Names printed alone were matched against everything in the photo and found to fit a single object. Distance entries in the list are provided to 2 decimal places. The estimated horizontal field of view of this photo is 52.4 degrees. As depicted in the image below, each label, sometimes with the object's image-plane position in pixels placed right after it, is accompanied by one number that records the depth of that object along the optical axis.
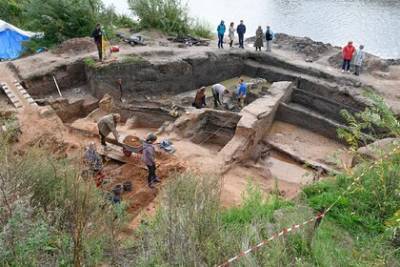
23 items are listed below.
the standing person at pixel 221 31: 15.17
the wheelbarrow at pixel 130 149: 8.66
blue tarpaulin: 15.55
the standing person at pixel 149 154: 7.68
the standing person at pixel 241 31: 15.31
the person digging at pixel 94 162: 7.46
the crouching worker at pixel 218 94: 12.41
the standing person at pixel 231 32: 15.48
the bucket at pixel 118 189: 7.04
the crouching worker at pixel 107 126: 8.89
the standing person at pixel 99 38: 12.53
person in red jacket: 13.45
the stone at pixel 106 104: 12.22
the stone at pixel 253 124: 9.97
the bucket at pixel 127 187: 7.93
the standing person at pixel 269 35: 15.34
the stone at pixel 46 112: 10.20
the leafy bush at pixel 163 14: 17.36
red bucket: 8.84
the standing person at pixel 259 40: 15.16
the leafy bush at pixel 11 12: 18.86
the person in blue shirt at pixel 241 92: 12.80
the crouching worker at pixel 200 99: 12.37
